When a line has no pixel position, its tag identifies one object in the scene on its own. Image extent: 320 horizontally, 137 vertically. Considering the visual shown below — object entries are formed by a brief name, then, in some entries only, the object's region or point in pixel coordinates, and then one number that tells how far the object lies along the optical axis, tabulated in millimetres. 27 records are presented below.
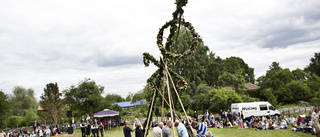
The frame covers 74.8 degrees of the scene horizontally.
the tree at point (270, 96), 30930
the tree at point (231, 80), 30656
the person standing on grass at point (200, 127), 6455
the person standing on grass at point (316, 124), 7992
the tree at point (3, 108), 22797
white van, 20094
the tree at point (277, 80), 36531
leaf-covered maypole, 8773
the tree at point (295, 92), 33000
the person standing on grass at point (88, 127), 14760
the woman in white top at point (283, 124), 14102
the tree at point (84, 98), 22766
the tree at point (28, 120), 29542
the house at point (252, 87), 42112
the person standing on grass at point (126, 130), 8047
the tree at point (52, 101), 25361
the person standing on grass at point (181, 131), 6763
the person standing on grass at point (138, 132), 8008
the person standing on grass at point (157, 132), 6891
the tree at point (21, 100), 42903
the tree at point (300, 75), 49725
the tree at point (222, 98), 24262
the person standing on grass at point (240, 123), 16242
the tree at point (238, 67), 47484
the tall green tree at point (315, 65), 49625
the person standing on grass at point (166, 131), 6468
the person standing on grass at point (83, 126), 14524
